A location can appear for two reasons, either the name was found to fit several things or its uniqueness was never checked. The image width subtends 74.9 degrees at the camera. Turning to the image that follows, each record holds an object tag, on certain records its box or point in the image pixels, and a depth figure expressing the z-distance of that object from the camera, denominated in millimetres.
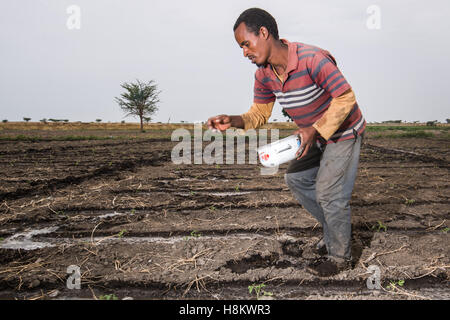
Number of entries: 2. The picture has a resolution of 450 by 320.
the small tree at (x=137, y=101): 36719
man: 2002
